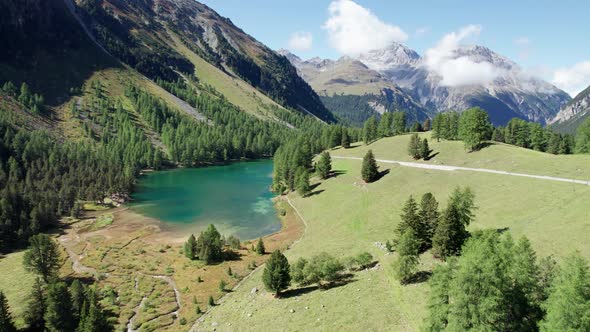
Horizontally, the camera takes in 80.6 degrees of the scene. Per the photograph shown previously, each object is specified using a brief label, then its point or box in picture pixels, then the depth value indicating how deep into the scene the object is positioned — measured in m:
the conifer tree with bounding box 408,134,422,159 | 104.75
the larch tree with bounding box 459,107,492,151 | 92.44
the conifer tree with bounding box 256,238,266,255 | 74.50
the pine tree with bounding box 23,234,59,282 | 62.97
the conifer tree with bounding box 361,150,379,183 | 100.25
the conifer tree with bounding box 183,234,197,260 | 73.88
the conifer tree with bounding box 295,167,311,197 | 112.63
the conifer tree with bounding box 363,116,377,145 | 153.00
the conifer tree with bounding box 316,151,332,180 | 120.75
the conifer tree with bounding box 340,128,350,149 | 159.25
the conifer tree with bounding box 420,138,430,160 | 103.19
